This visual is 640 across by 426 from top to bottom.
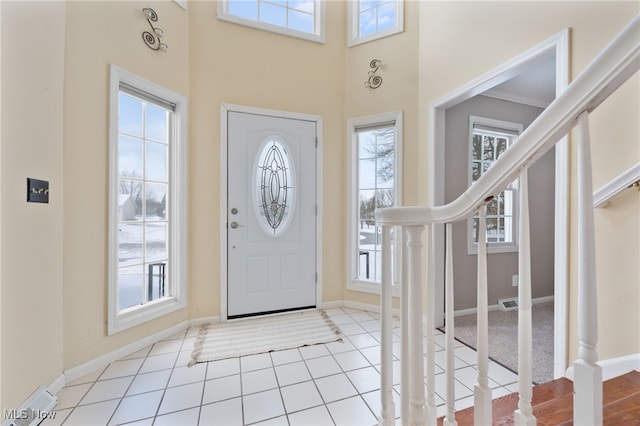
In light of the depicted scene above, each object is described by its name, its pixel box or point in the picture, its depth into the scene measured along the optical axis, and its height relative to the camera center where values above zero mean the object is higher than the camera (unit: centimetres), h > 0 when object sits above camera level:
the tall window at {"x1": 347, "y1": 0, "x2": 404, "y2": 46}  293 +209
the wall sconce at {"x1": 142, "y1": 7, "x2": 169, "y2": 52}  229 +146
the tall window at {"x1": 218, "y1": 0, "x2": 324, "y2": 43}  289 +210
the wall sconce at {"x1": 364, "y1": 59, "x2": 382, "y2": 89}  304 +146
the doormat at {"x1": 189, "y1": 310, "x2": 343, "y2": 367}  221 -103
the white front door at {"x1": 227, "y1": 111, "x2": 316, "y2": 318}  287 +1
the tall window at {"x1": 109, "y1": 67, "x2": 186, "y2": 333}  212 +12
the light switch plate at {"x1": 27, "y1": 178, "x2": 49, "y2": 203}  150 +13
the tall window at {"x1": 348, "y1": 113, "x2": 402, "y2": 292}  307 +31
